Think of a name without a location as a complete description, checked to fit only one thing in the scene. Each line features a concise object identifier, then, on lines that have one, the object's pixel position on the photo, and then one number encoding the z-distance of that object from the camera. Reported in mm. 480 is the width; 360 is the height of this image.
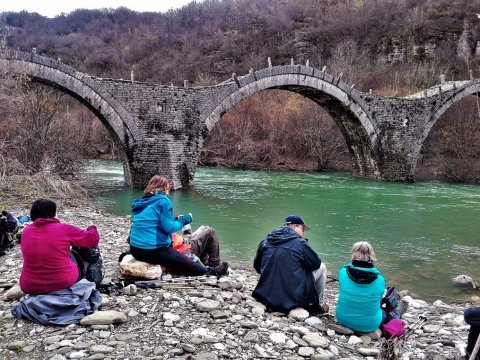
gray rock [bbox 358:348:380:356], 3520
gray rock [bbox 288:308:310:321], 3955
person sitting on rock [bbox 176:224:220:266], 5393
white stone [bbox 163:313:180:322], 3624
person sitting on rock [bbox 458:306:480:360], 3045
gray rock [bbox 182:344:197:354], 3129
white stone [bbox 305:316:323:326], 3898
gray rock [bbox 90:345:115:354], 3014
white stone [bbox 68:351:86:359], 2933
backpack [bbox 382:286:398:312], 4223
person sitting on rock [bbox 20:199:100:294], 3510
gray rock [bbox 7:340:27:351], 3037
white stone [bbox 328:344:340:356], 3424
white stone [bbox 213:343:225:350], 3219
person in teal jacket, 3801
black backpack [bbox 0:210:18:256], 5598
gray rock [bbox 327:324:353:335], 3848
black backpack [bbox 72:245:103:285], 3996
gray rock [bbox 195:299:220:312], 3859
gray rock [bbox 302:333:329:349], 3477
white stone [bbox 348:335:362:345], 3687
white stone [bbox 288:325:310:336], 3645
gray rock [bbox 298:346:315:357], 3290
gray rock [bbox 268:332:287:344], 3445
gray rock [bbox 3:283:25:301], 3914
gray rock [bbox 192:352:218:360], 3033
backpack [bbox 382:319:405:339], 3759
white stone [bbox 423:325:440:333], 4355
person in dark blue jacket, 3984
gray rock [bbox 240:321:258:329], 3639
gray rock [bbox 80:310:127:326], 3412
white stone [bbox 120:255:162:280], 4461
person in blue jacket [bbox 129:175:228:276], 4402
